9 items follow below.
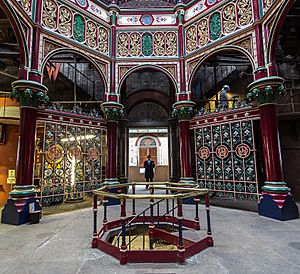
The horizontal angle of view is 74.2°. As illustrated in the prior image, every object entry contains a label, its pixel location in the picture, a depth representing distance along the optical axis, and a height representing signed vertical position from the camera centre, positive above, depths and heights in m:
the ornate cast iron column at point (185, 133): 7.17 +1.19
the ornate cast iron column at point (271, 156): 4.92 +0.20
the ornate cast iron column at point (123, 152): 9.45 +0.72
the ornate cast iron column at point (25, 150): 4.80 +0.47
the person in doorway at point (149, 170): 9.48 -0.18
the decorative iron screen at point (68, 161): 5.83 +0.21
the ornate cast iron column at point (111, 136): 7.11 +1.12
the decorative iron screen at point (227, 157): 5.93 +0.26
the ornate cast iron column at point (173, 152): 9.41 +0.66
